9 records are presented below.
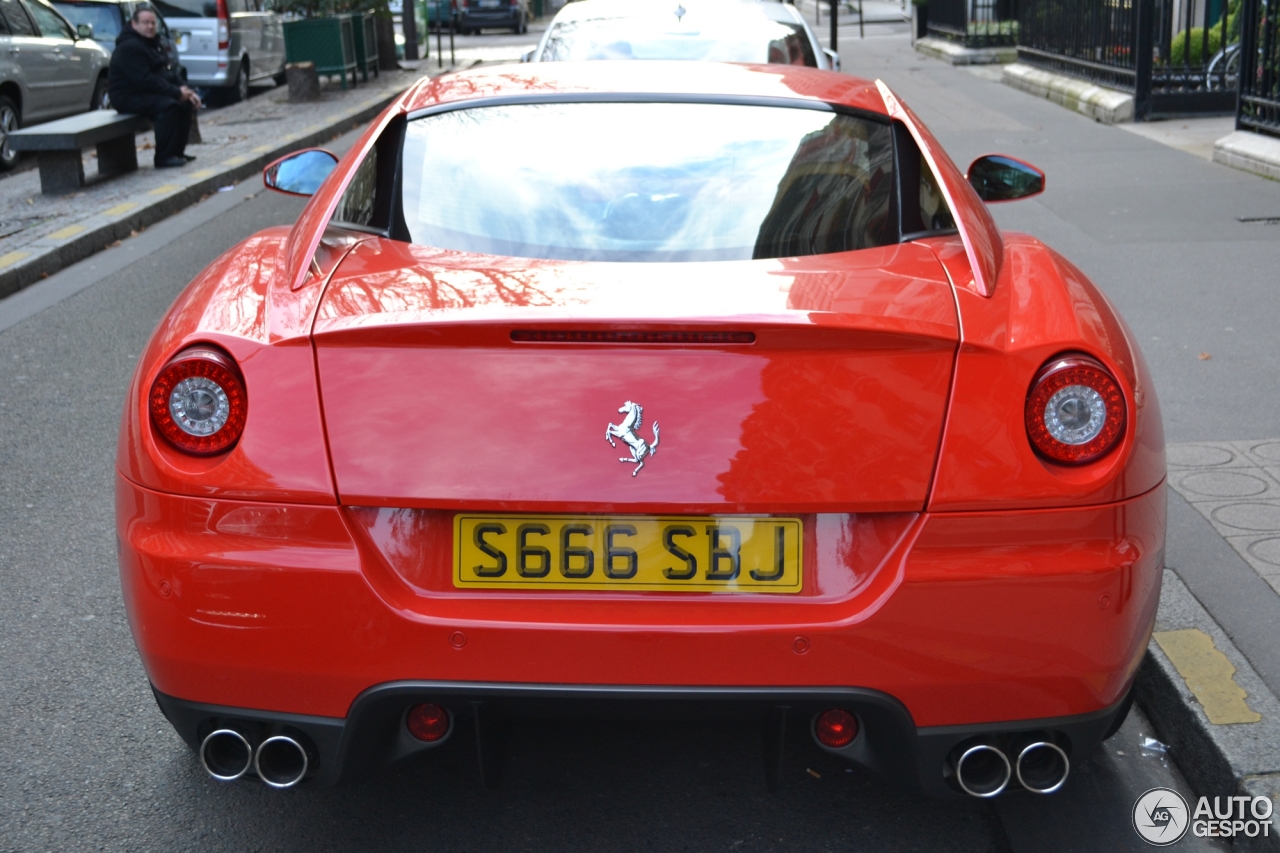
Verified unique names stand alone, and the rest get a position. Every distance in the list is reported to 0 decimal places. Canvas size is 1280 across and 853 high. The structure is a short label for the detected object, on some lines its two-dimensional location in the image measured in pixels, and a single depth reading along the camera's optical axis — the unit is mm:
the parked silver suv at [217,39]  19766
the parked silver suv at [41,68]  14758
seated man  13555
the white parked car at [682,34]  8562
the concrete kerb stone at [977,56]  22891
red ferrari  2352
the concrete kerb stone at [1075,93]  15195
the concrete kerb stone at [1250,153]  11211
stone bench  11945
